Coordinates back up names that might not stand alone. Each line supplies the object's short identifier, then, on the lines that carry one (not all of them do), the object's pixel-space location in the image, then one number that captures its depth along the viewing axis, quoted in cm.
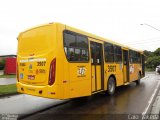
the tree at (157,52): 7930
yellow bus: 768
